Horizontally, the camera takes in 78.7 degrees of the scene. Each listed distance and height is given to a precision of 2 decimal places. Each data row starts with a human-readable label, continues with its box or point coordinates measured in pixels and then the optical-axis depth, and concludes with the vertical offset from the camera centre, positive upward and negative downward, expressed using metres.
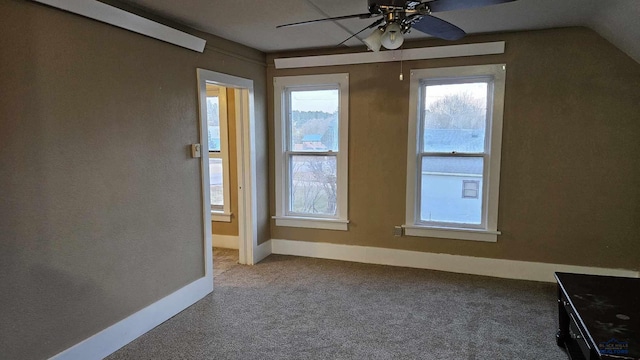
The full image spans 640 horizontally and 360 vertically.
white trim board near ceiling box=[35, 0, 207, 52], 2.28 +0.82
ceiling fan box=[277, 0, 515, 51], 2.07 +0.74
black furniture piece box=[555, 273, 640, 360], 1.72 -0.86
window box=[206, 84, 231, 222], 4.64 -0.10
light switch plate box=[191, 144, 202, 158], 3.27 -0.05
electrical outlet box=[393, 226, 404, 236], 4.18 -0.91
